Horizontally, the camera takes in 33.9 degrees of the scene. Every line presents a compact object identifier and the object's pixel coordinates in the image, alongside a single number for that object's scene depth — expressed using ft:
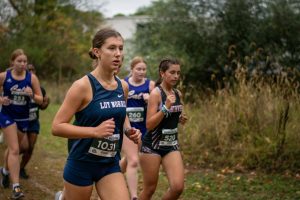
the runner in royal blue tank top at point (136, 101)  22.86
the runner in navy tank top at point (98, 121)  13.32
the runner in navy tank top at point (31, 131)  26.02
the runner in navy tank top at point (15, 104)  23.03
